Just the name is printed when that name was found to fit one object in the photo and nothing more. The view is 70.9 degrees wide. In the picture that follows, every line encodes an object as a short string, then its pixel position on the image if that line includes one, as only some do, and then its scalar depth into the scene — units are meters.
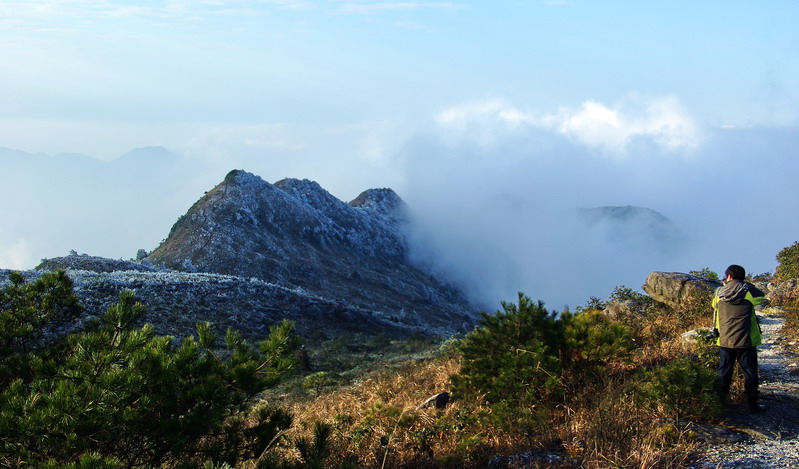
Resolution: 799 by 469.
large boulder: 16.91
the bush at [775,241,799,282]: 20.38
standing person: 7.96
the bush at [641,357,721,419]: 7.25
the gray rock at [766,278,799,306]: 16.66
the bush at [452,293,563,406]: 8.18
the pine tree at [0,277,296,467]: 4.20
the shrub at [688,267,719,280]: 20.34
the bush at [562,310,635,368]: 8.79
